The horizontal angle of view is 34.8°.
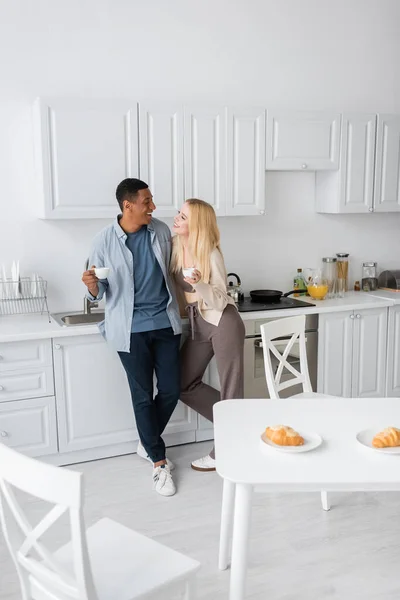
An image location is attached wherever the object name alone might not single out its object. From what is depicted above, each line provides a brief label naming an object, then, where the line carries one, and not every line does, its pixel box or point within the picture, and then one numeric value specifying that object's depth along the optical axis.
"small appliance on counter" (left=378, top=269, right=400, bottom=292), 4.63
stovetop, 3.90
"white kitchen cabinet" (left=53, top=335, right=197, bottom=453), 3.43
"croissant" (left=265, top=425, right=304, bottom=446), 2.00
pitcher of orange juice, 4.25
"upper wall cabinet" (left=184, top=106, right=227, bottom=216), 3.69
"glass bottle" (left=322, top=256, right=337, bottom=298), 4.48
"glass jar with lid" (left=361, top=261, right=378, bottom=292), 4.66
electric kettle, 4.03
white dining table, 1.83
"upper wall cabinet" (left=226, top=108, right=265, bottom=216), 3.80
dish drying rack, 3.66
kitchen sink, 3.72
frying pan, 4.06
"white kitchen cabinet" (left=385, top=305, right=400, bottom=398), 4.30
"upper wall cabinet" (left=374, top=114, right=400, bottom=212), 4.30
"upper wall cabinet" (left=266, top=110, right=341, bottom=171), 3.93
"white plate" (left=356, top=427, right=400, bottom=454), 1.95
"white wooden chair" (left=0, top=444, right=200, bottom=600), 1.51
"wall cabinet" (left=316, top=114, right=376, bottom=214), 4.18
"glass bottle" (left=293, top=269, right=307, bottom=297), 4.44
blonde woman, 3.29
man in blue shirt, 3.24
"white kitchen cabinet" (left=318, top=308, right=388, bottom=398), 4.09
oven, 3.83
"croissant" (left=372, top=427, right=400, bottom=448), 1.98
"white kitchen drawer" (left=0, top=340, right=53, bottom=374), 3.30
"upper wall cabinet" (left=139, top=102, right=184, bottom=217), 3.58
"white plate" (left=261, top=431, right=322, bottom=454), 1.96
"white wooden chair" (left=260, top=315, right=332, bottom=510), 2.99
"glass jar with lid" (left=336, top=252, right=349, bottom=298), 4.48
